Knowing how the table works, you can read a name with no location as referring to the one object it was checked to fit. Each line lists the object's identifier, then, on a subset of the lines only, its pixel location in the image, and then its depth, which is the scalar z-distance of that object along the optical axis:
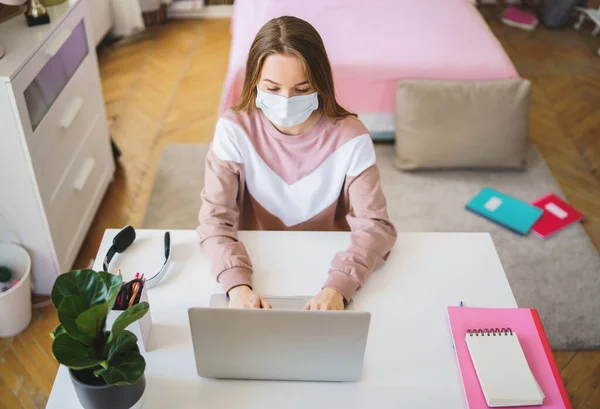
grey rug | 2.07
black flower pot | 0.92
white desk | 1.01
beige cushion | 2.54
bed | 2.55
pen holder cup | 0.99
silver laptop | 0.93
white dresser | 1.70
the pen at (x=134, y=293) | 1.01
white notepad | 1.00
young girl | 1.19
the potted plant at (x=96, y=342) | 0.87
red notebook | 2.39
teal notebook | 2.39
